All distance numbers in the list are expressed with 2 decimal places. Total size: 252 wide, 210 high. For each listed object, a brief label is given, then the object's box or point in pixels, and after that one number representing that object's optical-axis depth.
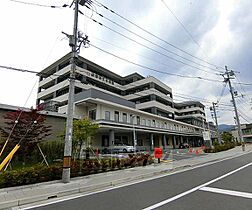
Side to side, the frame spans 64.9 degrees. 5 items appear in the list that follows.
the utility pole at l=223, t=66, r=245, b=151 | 32.27
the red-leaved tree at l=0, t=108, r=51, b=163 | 12.55
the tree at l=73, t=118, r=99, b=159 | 15.20
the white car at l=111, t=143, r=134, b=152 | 27.20
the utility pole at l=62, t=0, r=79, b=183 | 9.38
